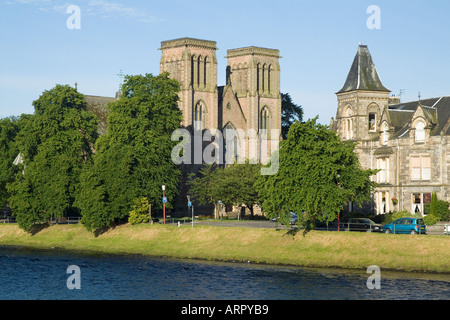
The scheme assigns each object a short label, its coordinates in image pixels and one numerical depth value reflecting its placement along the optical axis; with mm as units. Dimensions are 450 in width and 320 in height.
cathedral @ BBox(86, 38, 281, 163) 114625
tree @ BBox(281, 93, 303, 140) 134625
